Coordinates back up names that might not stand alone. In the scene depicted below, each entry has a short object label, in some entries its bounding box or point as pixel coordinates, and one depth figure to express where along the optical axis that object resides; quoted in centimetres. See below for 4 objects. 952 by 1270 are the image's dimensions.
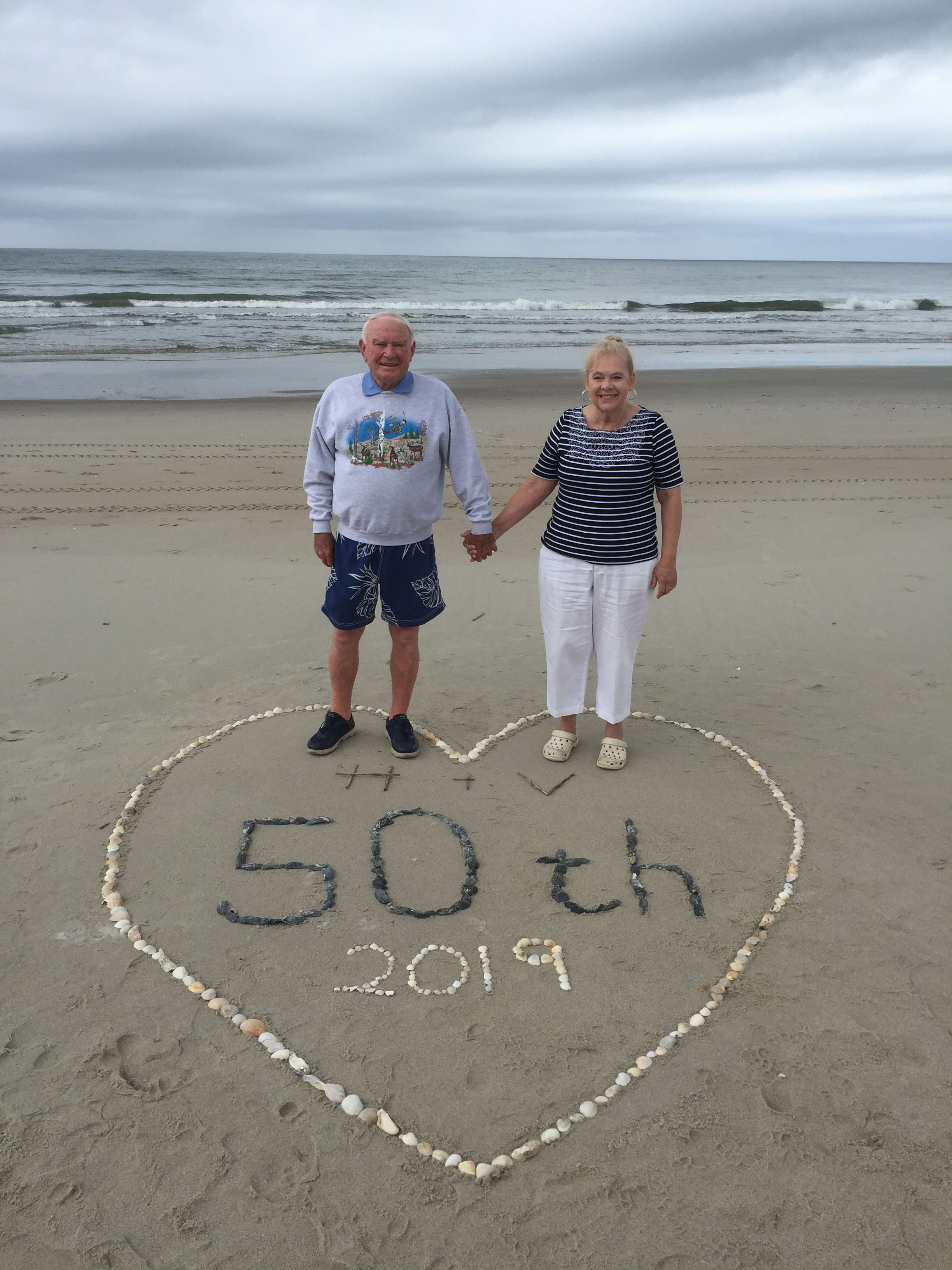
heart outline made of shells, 243
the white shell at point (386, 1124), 248
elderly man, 391
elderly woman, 379
